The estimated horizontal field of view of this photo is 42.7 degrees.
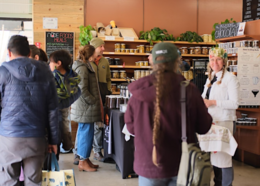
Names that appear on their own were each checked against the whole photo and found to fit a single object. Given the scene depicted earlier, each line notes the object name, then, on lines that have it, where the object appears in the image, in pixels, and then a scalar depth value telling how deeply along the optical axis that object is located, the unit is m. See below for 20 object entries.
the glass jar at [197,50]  7.44
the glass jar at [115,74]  6.86
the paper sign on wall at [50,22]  6.87
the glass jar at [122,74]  6.91
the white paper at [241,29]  5.15
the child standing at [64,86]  3.21
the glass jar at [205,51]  7.48
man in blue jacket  2.35
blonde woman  3.28
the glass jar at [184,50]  7.42
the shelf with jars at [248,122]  4.80
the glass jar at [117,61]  6.99
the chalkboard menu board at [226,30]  5.31
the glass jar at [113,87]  6.81
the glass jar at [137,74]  6.77
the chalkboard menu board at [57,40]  6.90
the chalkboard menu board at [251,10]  5.51
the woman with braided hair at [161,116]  1.82
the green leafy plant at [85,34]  6.60
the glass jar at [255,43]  4.93
